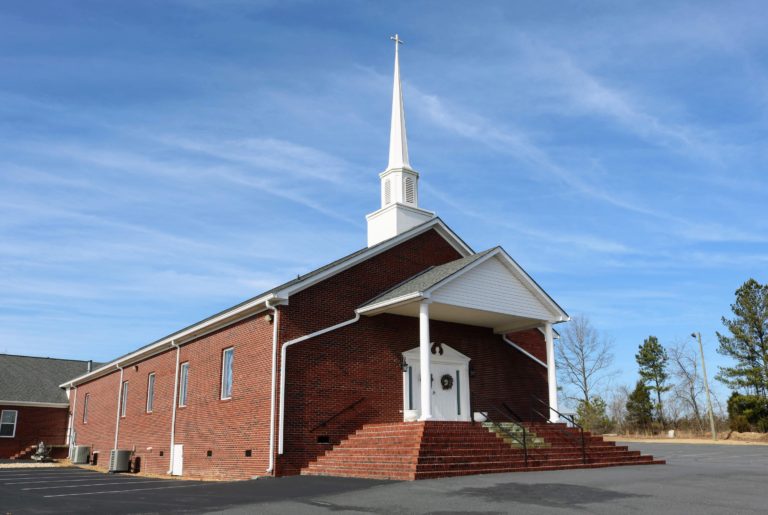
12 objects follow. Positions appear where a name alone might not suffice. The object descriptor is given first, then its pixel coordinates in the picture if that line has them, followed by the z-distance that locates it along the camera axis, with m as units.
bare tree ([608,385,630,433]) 58.30
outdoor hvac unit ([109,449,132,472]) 25.75
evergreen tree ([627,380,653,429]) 55.31
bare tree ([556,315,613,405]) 54.29
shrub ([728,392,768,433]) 42.06
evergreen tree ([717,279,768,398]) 45.44
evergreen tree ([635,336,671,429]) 58.44
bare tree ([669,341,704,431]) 59.41
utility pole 41.00
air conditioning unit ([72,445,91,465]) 31.91
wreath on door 20.45
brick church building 16.73
